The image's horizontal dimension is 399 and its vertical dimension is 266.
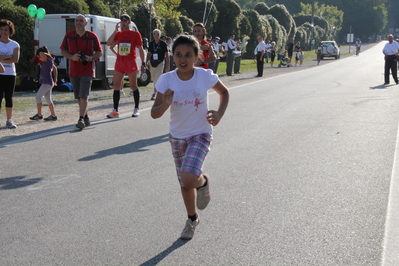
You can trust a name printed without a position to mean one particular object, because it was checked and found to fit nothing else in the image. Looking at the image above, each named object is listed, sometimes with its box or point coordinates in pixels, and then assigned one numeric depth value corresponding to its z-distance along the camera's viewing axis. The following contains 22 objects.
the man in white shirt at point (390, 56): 19.56
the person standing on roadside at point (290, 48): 37.84
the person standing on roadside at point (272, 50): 36.55
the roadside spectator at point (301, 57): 37.49
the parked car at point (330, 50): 50.34
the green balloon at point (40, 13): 15.77
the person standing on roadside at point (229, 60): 24.78
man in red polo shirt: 9.07
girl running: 4.04
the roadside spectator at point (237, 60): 25.48
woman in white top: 9.08
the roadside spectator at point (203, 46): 8.51
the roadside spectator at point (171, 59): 20.84
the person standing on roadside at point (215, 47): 22.30
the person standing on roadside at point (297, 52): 37.56
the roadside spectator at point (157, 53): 13.33
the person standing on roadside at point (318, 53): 39.62
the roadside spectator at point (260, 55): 23.77
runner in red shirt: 10.11
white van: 15.84
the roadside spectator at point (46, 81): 10.34
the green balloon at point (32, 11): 16.31
